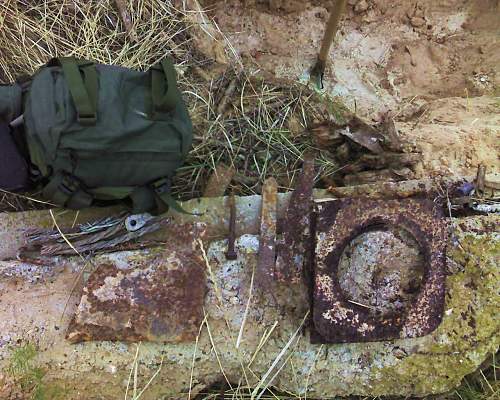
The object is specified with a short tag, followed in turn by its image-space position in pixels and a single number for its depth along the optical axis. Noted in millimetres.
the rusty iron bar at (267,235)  2295
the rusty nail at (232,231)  2338
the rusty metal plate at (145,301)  2176
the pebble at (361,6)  3643
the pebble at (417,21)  3672
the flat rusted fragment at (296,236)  2305
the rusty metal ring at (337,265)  2172
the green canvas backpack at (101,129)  2020
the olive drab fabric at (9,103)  2104
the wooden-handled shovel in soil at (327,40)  3043
